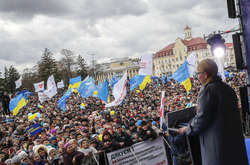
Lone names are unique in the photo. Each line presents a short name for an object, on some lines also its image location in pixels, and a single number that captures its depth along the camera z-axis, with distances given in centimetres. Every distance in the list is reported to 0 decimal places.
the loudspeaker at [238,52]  455
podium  241
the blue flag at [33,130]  917
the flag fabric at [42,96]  1805
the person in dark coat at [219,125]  206
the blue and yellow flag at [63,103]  1444
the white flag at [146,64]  1280
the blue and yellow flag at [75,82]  1850
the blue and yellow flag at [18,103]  1421
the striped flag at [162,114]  526
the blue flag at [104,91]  1252
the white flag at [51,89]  1787
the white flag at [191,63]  1266
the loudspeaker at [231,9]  455
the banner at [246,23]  427
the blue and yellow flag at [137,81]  1598
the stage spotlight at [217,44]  691
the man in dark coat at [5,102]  1405
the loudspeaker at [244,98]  462
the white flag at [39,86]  2259
